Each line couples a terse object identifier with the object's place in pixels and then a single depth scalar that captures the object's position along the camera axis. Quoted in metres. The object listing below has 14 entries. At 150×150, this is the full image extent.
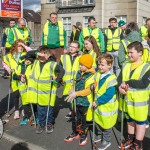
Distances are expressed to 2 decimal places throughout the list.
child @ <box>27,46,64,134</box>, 4.88
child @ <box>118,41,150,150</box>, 3.90
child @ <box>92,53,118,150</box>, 4.08
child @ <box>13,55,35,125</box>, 5.46
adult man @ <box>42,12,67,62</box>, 7.30
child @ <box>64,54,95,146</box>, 4.32
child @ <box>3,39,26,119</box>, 5.69
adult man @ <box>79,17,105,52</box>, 7.25
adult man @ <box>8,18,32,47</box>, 7.73
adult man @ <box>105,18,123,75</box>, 8.35
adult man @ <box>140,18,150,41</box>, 8.07
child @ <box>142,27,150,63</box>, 5.02
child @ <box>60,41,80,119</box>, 5.23
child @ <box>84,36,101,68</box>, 5.55
